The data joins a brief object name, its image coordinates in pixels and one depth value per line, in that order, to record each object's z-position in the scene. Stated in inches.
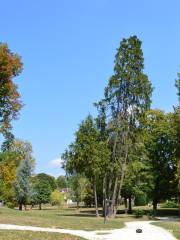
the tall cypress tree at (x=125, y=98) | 1956.2
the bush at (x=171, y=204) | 3337.4
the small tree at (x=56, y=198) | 4655.8
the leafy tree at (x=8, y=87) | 1353.3
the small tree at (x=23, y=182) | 3339.1
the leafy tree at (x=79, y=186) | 3574.1
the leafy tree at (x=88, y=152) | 1920.5
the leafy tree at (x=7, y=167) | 1459.2
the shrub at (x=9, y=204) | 3006.9
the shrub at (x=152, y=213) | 2192.9
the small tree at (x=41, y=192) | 3969.0
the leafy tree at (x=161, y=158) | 2417.6
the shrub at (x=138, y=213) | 2081.7
